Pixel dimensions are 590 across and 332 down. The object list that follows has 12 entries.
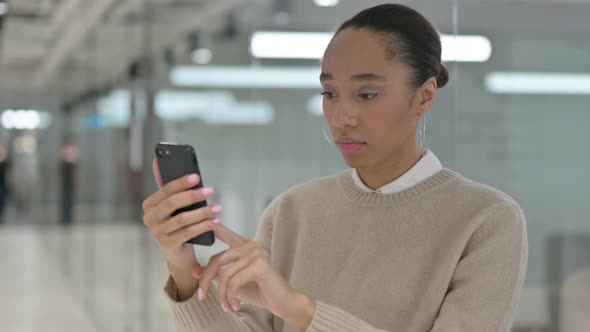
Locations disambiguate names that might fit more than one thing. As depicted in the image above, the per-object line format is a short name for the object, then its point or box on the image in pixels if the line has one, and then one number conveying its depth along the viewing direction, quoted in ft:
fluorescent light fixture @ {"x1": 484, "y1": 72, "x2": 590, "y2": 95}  6.00
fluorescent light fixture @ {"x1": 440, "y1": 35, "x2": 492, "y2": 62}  6.71
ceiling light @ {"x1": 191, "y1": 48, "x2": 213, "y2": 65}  13.96
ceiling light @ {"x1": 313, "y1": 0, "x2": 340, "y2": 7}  8.76
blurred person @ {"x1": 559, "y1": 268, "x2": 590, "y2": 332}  5.74
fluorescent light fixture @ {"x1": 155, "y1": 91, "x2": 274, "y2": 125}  11.82
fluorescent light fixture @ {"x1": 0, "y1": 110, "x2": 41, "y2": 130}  71.10
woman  4.50
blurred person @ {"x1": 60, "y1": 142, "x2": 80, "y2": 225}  42.24
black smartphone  4.65
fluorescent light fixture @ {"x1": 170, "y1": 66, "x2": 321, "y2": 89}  10.07
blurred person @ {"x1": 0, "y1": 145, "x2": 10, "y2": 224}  69.51
